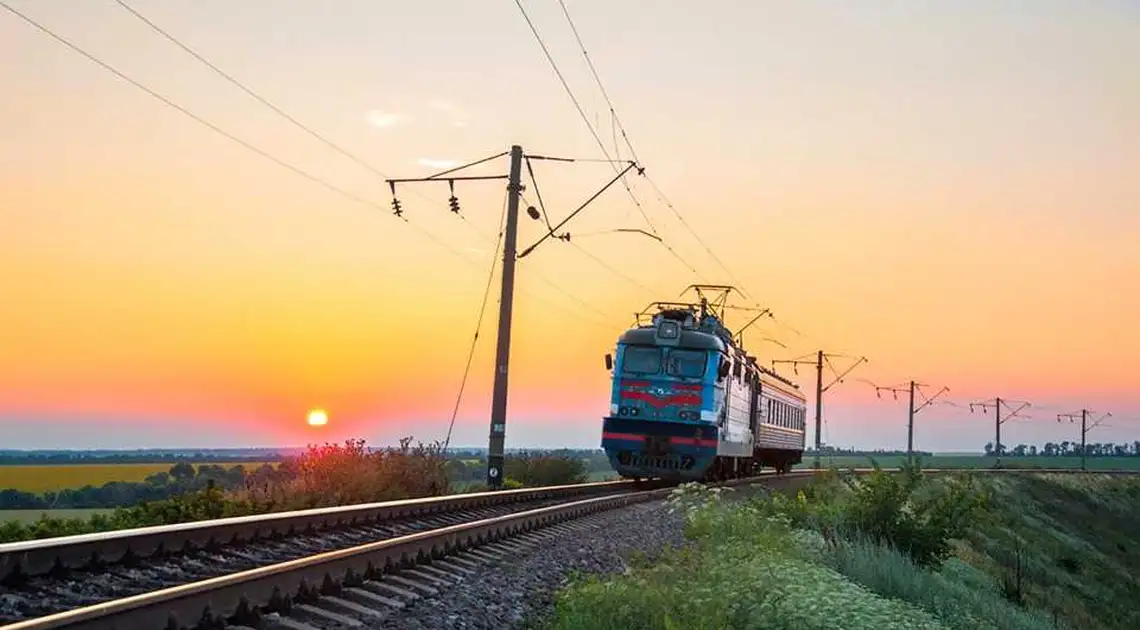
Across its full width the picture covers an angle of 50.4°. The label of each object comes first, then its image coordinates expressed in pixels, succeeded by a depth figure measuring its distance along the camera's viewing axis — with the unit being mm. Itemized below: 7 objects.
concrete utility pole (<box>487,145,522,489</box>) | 25406
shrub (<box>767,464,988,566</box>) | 18406
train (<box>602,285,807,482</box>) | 28656
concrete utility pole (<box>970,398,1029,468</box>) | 98338
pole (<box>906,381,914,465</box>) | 84562
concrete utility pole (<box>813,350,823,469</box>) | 72375
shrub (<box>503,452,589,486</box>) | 36781
